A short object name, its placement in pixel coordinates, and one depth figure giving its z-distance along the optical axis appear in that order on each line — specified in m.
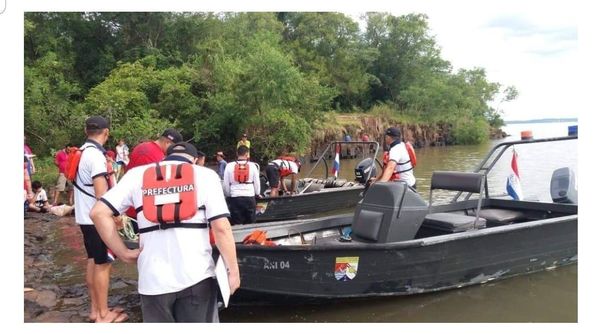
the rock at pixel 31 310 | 4.26
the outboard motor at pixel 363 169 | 9.48
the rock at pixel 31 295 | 4.71
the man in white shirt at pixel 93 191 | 3.81
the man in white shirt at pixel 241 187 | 6.55
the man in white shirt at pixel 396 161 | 5.95
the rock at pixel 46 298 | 4.67
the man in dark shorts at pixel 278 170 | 9.05
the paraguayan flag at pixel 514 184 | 6.97
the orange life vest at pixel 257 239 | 4.41
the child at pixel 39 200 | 9.66
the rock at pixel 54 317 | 4.21
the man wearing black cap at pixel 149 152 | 4.24
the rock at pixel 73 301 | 4.70
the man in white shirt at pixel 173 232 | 2.43
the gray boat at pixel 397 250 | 4.32
